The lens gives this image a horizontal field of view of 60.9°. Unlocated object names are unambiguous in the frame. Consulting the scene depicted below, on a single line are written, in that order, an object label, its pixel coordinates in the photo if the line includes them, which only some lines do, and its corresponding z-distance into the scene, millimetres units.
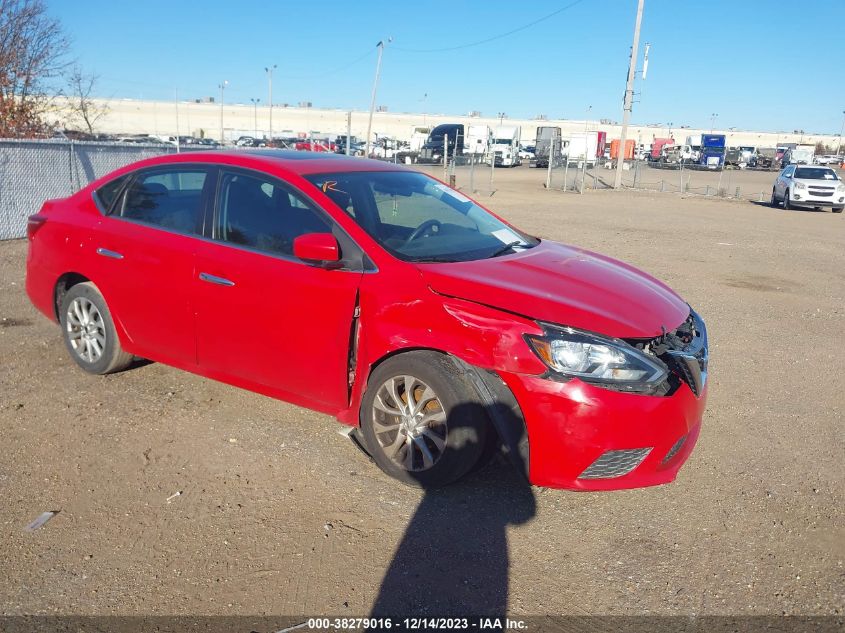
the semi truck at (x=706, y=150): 60031
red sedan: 3334
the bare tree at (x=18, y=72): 14625
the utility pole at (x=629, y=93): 33844
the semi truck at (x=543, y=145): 55919
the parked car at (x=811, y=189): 23844
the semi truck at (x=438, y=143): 51750
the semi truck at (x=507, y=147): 57562
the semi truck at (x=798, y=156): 59600
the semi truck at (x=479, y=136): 59562
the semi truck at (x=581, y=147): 54634
